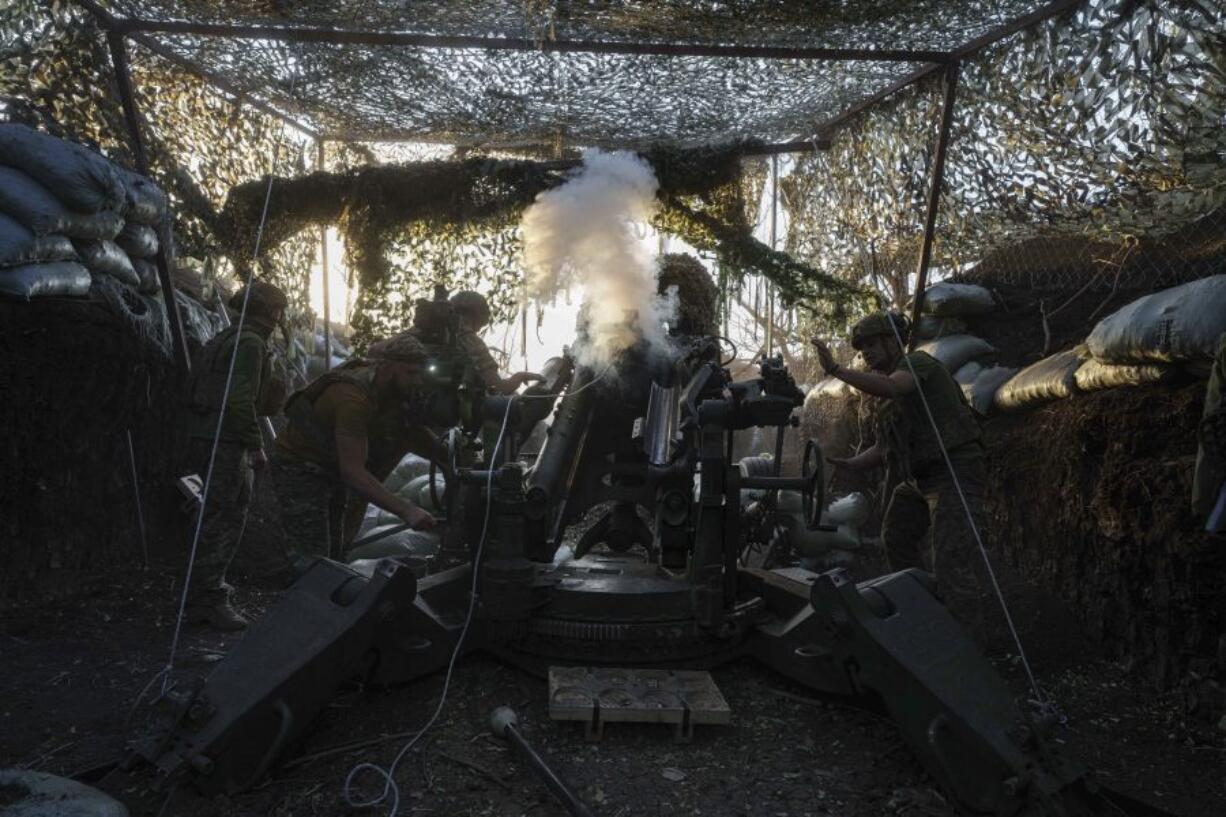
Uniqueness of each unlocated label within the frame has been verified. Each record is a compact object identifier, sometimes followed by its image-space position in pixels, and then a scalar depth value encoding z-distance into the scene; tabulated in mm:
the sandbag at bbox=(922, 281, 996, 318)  6875
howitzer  2676
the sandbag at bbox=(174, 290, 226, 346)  6366
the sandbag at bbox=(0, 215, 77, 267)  4363
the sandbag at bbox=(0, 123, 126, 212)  4738
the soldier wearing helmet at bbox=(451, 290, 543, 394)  6355
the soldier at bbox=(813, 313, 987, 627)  4629
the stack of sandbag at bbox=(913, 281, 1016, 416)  6168
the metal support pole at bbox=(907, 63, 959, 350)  5516
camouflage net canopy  4570
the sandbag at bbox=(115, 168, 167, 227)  5441
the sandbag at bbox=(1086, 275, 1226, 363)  3650
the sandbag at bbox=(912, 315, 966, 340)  6914
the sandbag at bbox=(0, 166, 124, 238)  4500
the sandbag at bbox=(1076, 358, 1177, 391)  4037
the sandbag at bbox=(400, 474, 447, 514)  7240
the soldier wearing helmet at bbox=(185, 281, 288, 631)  4914
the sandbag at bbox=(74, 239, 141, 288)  5125
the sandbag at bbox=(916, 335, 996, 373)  6539
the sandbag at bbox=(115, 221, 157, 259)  5590
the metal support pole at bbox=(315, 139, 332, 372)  7828
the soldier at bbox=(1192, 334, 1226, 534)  3047
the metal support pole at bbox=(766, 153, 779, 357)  7574
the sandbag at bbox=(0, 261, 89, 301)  4387
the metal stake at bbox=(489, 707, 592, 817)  2586
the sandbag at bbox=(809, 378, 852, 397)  7926
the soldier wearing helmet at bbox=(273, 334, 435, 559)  4156
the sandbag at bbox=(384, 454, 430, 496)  7793
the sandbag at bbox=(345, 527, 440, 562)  6469
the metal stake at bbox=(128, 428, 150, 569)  5652
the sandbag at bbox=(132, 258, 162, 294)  5801
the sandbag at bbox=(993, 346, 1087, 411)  4887
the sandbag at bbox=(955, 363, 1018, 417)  5875
